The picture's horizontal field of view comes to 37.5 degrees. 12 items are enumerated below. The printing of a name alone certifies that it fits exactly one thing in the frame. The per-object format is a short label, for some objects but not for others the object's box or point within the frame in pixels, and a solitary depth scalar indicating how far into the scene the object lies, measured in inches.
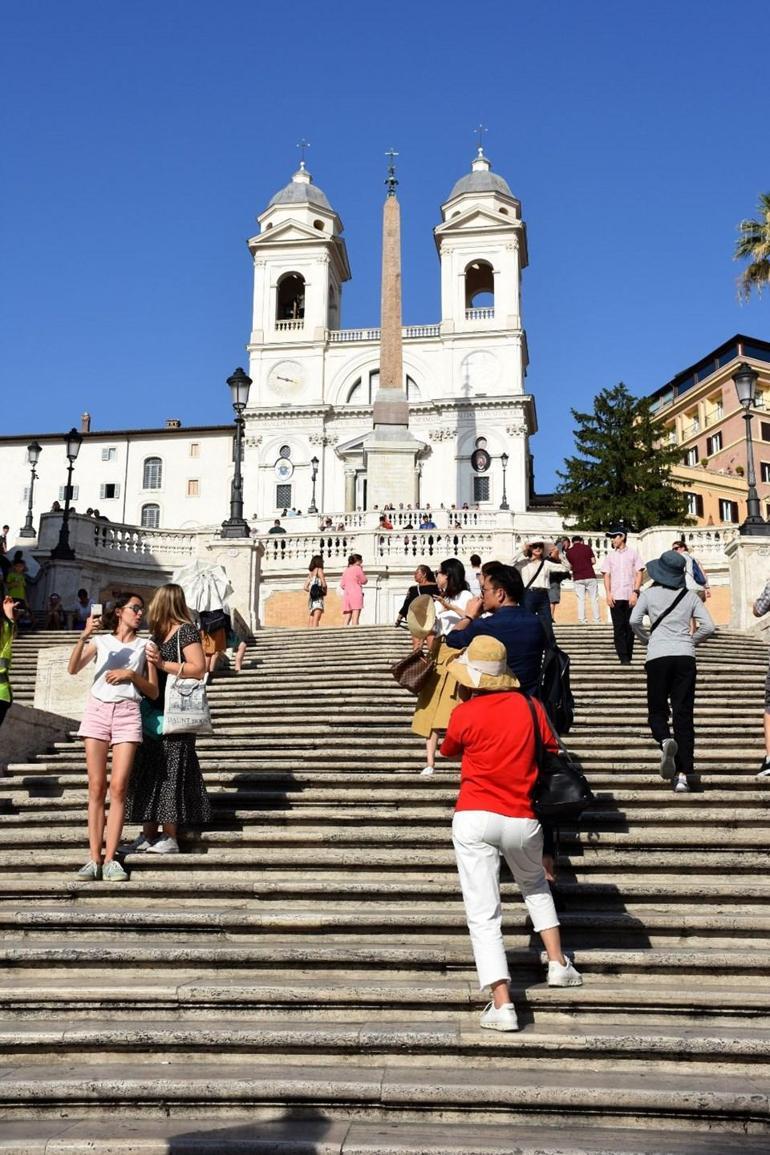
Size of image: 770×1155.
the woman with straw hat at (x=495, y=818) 201.6
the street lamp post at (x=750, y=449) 765.3
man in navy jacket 264.1
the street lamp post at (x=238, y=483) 815.1
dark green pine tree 1638.8
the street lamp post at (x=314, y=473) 2312.4
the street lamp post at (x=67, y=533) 944.3
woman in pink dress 762.8
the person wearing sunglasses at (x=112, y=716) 272.7
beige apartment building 2536.9
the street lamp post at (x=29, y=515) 1066.9
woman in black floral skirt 286.5
